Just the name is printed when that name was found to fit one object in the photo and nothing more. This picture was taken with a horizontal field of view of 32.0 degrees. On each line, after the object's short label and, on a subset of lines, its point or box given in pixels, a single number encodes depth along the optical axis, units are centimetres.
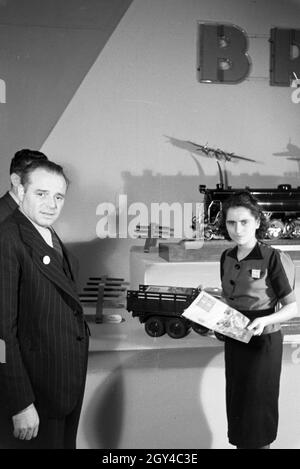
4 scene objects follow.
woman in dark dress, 220
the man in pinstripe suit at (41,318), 174
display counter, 266
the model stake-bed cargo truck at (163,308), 289
